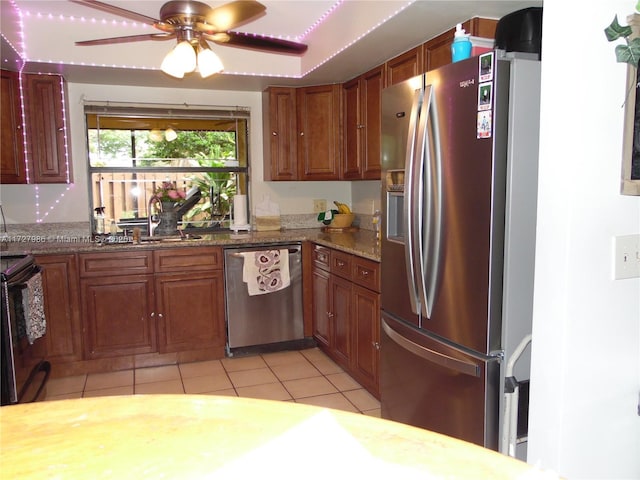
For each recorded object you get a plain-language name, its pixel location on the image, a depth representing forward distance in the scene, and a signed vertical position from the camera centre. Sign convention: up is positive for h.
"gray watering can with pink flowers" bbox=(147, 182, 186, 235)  4.27 -0.16
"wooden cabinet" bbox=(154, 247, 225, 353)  3.73 -0.80
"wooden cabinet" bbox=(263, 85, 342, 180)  4.19 +0.46
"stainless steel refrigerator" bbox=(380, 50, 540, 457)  1.76 -0.19
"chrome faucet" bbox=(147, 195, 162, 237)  4.25 -0.24
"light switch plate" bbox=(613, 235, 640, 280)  1.46 -0.21
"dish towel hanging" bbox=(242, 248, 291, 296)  3.83 -0.62
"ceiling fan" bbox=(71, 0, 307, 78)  2.25 +0.77
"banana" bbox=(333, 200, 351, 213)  4.50 -0.18
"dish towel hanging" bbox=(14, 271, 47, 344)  2.66 -0.64
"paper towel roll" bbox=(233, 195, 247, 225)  4.43 -0.18
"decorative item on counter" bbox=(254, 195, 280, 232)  4.48 -0.24
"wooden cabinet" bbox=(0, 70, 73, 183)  3.57 +0.43
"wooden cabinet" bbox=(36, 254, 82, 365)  3.47 -0.80
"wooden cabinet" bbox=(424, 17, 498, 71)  2.54 +0.77
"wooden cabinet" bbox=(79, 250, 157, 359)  3.58 -0.80
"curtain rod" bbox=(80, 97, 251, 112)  4.07 +0.70
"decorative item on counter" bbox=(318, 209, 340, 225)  4.46 -0.25
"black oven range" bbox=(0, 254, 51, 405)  2.52 -0.78
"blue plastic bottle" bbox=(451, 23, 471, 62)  1.97 +0.54
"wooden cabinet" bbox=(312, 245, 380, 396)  3.05 -0.82
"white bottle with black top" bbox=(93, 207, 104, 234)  4.19 -0.26
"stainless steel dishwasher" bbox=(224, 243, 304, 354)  3.84 -0.91
